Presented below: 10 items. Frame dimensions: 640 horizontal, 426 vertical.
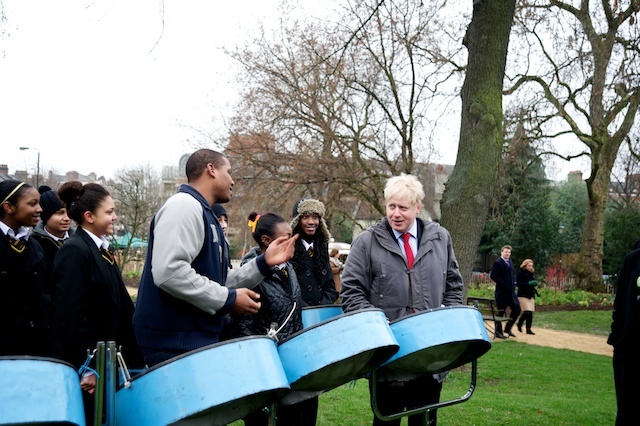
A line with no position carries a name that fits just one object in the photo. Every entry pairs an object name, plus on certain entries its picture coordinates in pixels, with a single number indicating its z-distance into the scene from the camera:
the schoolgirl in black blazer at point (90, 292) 2.26
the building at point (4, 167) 37.11
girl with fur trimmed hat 3.92
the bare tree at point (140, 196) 20.01
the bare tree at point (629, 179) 27.19
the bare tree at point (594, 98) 6.76
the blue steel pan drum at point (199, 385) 1.67
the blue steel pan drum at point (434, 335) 2.31
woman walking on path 10.78
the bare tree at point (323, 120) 12.51
